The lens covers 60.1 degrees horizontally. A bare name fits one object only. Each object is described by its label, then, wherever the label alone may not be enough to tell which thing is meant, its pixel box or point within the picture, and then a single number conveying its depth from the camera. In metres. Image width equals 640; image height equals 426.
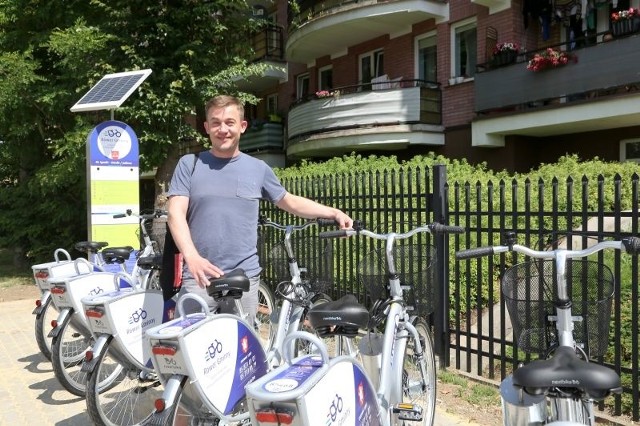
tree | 9.67
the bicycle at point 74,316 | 4.34
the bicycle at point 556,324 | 1.76
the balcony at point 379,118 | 13.52
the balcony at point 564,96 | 9.58
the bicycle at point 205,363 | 2.63
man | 3.21
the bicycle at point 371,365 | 2.03
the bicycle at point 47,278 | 4.87
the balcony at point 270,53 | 19.44
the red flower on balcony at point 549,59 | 10.32
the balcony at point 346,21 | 13.69
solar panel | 6.69
